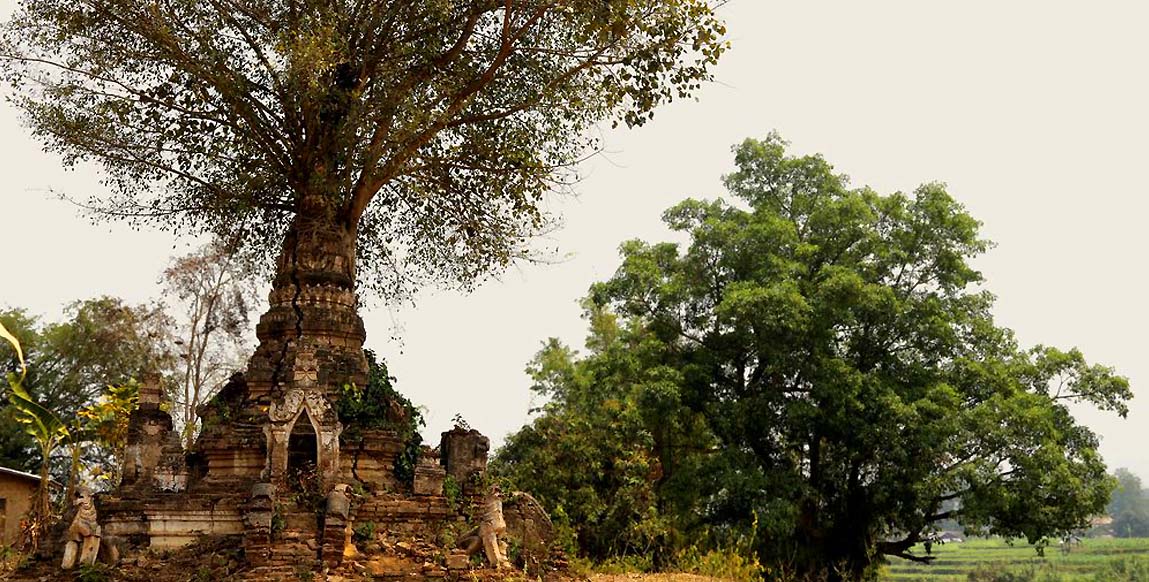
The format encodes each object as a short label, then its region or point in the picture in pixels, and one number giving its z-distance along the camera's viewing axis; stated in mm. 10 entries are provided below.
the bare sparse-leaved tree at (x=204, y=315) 29562
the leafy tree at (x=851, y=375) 21891
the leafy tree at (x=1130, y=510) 88188
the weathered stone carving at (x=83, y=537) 12758
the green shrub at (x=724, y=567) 16359
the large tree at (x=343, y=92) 16078
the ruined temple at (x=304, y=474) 13008
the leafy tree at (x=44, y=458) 17531
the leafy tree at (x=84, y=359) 30562
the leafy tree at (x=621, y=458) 22312
